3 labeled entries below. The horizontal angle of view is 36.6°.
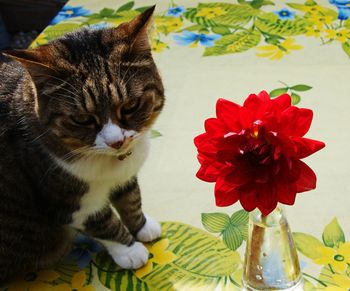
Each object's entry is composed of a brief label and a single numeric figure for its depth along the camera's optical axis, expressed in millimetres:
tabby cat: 732
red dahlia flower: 546
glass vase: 668
